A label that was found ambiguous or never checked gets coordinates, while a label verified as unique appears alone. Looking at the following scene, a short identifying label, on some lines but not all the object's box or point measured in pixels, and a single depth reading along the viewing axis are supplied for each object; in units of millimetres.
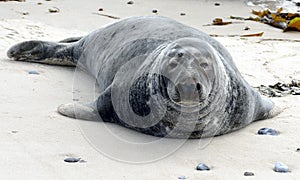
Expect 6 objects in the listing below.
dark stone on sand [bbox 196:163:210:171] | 4806
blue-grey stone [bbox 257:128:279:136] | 5682
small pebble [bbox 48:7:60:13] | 11563
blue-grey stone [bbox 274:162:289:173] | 4775
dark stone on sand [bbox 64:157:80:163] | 4772
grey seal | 4959
